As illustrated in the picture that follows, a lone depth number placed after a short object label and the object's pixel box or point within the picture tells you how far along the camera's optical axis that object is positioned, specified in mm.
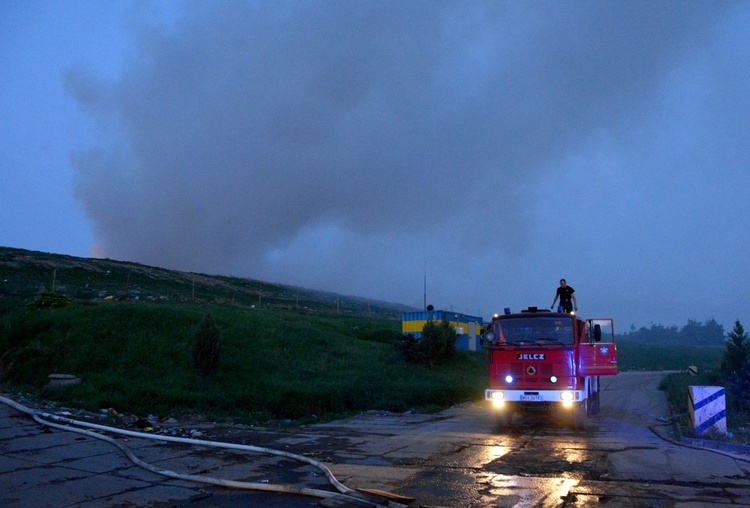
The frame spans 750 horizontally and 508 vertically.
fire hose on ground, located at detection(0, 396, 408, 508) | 6770
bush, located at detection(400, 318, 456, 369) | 26609
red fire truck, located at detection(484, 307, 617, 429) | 13164
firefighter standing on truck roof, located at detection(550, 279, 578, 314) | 14898
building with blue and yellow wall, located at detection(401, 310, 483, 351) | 33094
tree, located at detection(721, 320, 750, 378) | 29719
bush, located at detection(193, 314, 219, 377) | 17734
